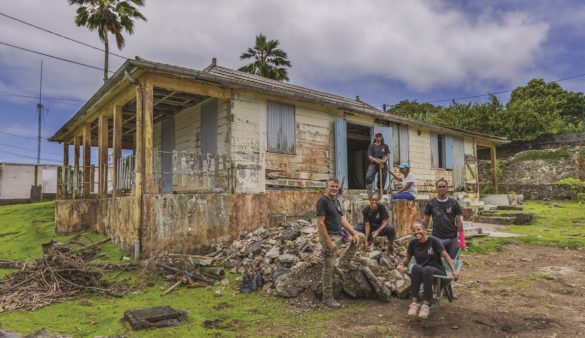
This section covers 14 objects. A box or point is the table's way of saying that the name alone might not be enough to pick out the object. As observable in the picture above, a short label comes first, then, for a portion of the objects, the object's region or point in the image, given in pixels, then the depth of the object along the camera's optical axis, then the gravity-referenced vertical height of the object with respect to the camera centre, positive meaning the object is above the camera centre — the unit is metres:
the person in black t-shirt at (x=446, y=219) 5.41 -0.43
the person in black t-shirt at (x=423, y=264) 4.65 -0.93
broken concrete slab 4.63 -1.52
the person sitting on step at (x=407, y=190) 8.86 -0.02
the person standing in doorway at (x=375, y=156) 9.95 +0.86
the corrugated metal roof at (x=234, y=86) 8.02 +2.52
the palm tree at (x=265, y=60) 23.97 +8.09
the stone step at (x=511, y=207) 15.24 -0.75
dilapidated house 8.12 +1.05
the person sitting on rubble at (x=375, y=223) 6.58 -0.56
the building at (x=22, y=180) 22.72 +0.82
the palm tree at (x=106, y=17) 18.11 +8.16
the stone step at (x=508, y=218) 12.77 -1.01
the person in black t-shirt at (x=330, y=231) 5.22 -0.56
